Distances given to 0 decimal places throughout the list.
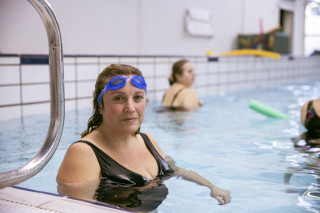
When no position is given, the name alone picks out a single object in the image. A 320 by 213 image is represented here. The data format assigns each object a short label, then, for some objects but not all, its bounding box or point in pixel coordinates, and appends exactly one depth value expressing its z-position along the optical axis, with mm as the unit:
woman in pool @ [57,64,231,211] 1712
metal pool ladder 1398
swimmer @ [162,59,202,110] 5113
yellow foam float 7307
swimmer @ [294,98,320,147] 2889
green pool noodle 4660
